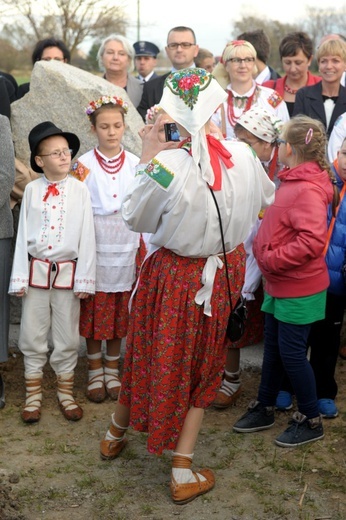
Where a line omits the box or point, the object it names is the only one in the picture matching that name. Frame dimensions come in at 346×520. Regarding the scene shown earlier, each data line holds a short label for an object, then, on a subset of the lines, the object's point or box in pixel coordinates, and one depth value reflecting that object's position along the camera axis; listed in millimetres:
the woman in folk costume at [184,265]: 3127
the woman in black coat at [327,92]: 5355
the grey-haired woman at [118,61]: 6250
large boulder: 5184
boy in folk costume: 4246
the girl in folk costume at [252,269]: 4293
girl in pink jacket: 3740
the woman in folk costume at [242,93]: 5277
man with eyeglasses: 6277
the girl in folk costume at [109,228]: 4465
